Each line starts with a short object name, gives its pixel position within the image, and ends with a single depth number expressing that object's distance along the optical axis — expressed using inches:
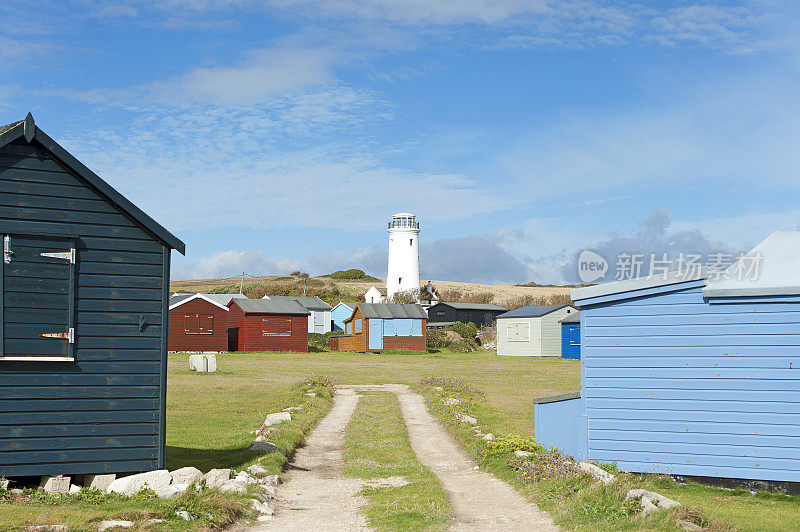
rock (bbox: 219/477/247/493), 416.2
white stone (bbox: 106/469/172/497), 402.3
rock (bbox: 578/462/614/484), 424.8
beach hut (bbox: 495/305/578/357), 2094.0
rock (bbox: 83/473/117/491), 418.9
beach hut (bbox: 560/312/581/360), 2038.6
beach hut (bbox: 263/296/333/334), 2942.9
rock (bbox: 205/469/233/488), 425.7
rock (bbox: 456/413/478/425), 731.6
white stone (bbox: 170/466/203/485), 414.9
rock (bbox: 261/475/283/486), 469.4
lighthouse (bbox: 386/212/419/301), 2930.6
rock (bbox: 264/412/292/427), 719.1
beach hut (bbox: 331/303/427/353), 2154.3
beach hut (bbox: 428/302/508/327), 2903.5
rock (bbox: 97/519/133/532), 333.9
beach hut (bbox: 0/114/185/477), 408.5
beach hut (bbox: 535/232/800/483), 469.4
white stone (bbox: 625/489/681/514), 364.5
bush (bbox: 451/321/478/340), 2564.0
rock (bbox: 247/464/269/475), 483.5
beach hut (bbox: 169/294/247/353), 1988.2
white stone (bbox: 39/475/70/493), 408.2
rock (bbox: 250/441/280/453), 574.1
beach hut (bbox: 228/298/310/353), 2065.7
